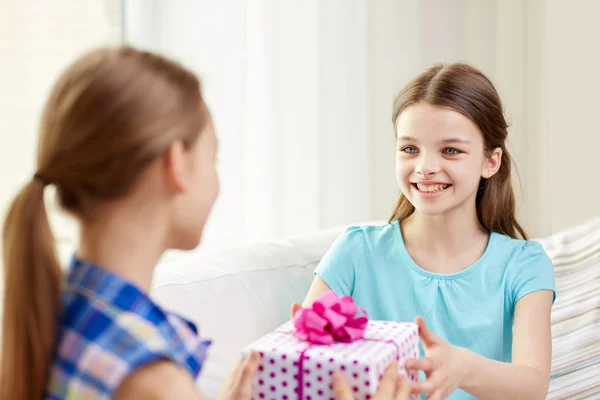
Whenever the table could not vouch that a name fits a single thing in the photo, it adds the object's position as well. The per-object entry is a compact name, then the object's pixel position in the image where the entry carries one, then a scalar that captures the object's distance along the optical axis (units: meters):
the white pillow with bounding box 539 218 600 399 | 2.76
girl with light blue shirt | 2.48
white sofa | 2.52
